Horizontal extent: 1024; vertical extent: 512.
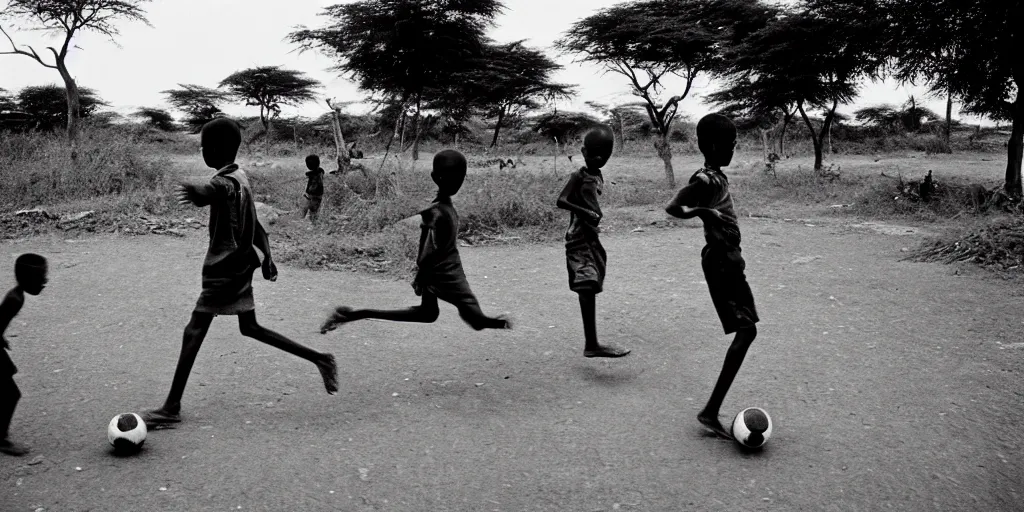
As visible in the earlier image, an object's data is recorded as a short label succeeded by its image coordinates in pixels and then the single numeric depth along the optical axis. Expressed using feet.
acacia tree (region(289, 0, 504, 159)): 57.36
